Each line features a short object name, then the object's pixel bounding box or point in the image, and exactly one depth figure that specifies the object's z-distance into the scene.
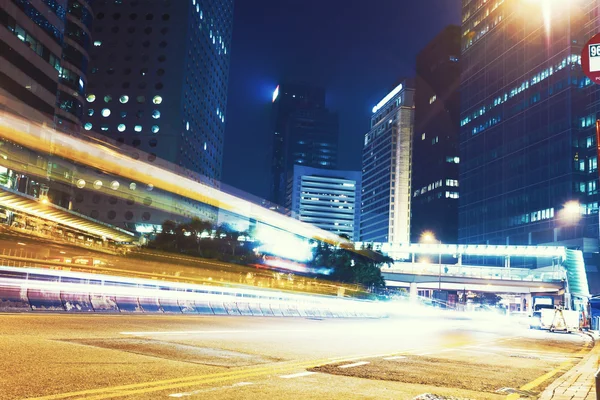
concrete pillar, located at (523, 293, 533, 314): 106.38
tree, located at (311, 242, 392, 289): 79.06
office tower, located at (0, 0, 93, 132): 65.94
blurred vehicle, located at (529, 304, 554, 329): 36.66
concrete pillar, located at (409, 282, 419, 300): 102.76
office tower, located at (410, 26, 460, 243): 170.38
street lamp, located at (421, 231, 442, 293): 162.18
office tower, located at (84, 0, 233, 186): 134.75
